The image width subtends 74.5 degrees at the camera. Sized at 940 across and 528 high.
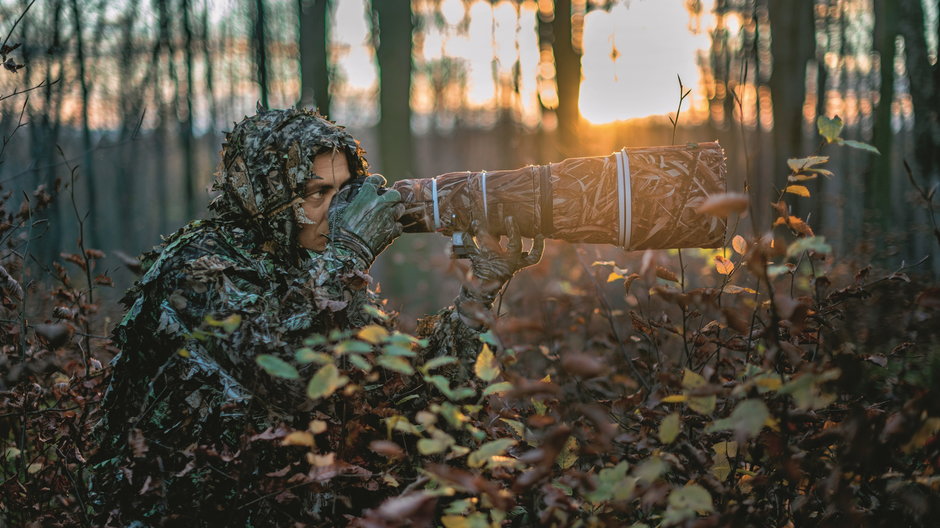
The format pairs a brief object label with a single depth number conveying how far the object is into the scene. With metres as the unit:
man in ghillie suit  2.28
